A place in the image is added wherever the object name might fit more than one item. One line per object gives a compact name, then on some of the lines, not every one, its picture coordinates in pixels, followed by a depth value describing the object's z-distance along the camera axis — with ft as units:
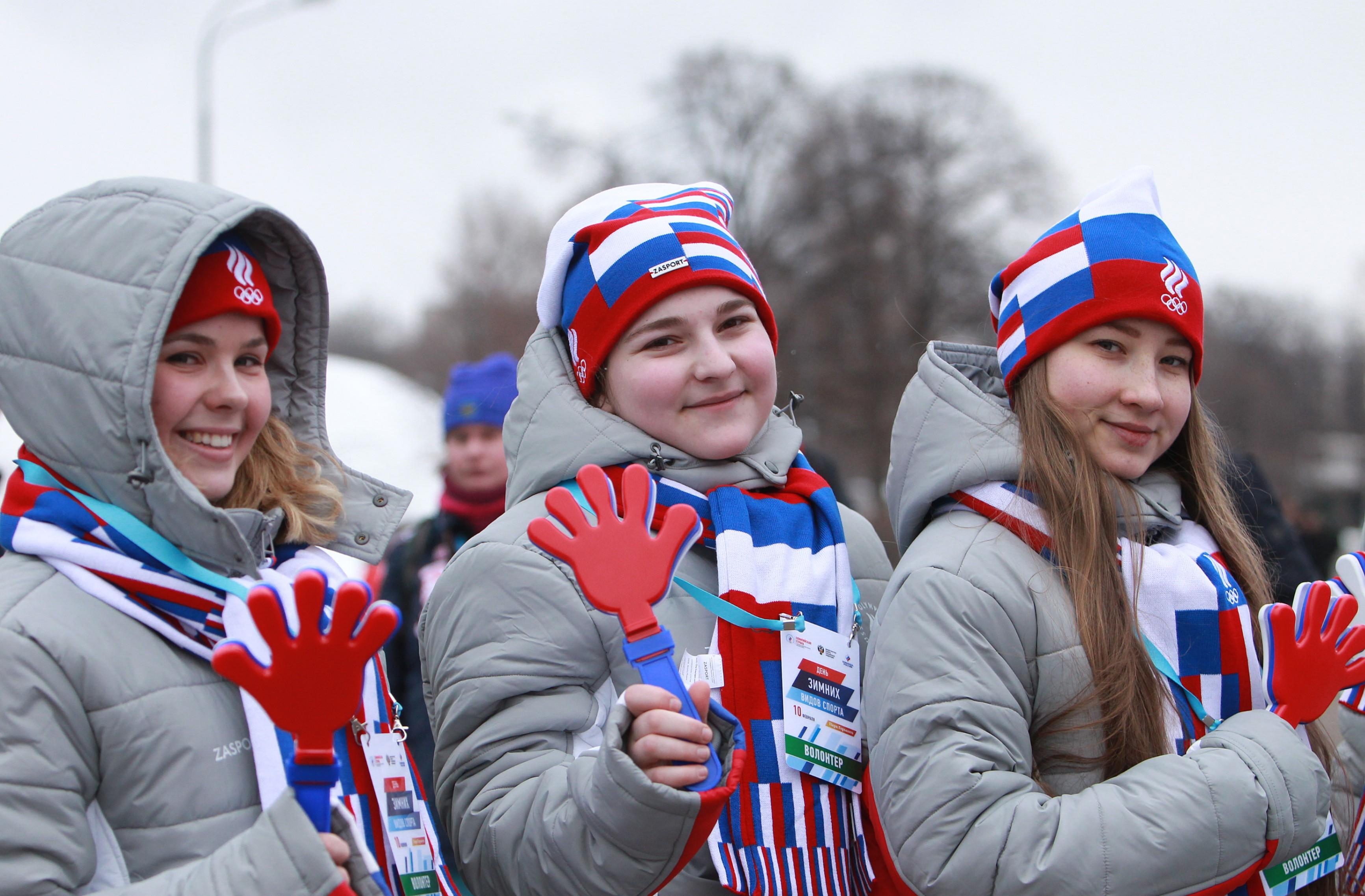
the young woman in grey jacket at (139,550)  5.08
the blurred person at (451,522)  13.65
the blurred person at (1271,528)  10.96
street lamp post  34.99
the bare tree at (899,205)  67.87
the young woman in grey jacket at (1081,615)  5.94
